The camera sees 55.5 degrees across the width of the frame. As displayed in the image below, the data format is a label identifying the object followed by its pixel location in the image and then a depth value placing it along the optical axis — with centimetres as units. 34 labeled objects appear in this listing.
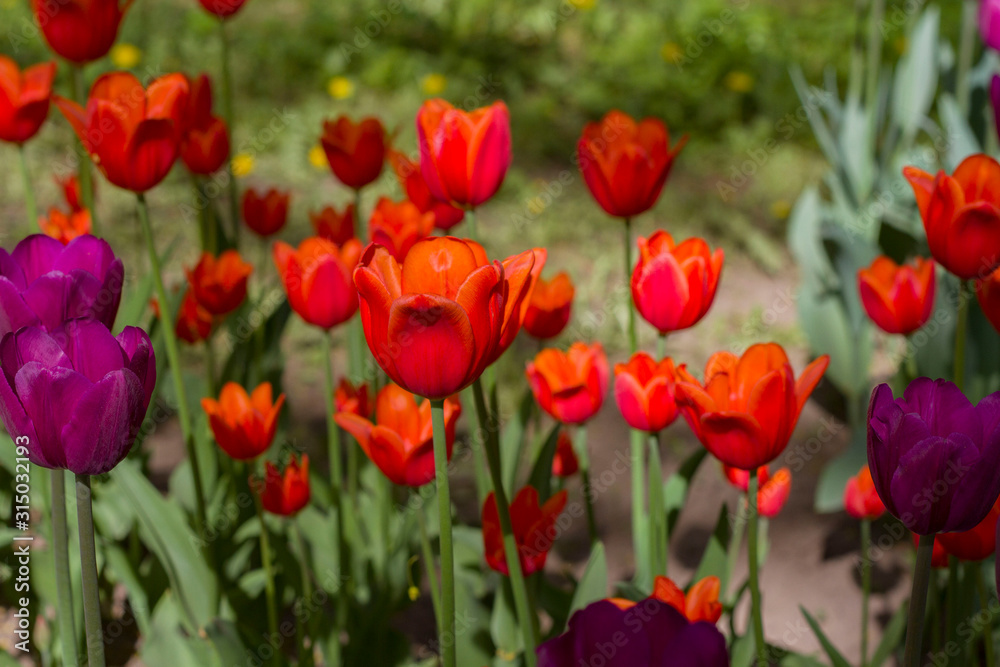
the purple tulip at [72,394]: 70
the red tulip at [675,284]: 106
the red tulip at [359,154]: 146
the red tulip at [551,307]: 138
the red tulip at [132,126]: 112
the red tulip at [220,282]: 144
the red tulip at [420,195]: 143
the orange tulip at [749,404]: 88
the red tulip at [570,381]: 123
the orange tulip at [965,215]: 101
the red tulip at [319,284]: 123
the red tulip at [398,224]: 129
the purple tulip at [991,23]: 193
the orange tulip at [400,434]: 104
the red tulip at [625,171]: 117
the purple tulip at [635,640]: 60
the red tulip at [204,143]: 151
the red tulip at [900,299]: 127
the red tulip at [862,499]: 130
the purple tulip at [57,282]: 79
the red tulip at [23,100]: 137
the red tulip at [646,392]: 107
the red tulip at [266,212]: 174
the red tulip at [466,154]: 106
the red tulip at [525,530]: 107
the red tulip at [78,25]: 133
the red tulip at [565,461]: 141
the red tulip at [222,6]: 145
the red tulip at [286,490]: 123
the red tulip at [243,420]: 123
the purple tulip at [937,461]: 71
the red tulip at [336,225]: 156
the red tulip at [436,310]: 68
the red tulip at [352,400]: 127
